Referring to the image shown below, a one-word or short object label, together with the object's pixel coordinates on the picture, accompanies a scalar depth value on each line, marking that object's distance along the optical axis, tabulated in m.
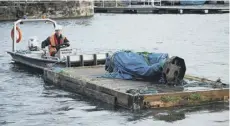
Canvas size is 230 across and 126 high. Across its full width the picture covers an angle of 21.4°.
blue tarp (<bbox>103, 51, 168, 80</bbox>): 18.06
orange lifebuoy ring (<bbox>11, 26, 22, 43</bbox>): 27.66
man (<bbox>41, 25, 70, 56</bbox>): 23.30
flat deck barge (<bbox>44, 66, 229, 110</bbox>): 15.90
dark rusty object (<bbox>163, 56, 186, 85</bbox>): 17.27
